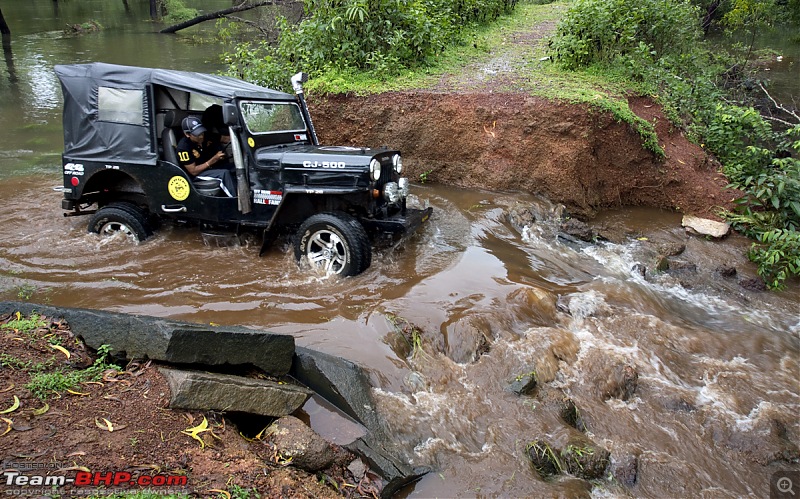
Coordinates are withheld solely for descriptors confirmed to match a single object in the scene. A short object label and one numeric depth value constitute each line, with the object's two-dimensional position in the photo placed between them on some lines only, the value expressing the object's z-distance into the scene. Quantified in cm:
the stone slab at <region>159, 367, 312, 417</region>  315
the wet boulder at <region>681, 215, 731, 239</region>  731
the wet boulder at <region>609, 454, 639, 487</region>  360
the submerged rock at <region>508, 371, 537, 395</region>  423
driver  611
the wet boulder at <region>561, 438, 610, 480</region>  357
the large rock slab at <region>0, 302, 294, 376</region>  343
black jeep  564
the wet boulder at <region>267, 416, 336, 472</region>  310
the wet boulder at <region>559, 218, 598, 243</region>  712
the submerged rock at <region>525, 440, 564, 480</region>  356
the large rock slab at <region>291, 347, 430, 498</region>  330
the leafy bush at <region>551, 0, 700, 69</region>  938
